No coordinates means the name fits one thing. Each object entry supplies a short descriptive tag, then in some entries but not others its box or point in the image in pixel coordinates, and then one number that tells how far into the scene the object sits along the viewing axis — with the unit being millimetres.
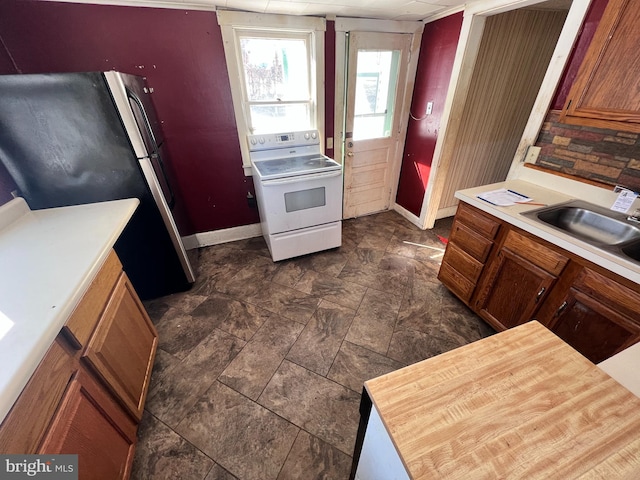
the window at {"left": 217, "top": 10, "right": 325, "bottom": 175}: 2035
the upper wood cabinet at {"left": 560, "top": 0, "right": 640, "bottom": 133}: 1076
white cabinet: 562
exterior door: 2398
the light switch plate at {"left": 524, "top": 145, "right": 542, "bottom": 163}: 1700
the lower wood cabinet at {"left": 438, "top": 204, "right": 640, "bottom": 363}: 1044
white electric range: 2070
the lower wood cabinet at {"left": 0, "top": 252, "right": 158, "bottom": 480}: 669
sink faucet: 1284
